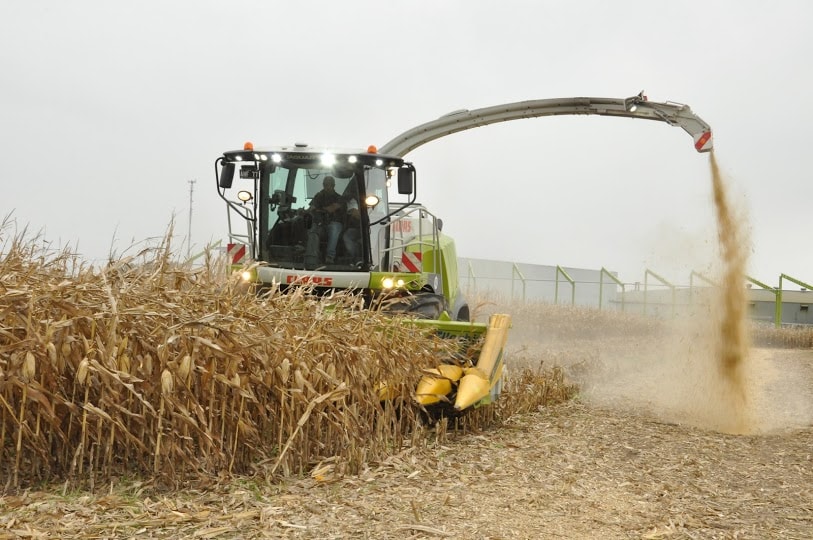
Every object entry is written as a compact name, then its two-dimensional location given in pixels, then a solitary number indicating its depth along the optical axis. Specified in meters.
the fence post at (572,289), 24.04
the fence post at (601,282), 25.09
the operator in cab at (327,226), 7.75
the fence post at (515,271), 24.60
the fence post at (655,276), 24.62
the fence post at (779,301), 23.41
